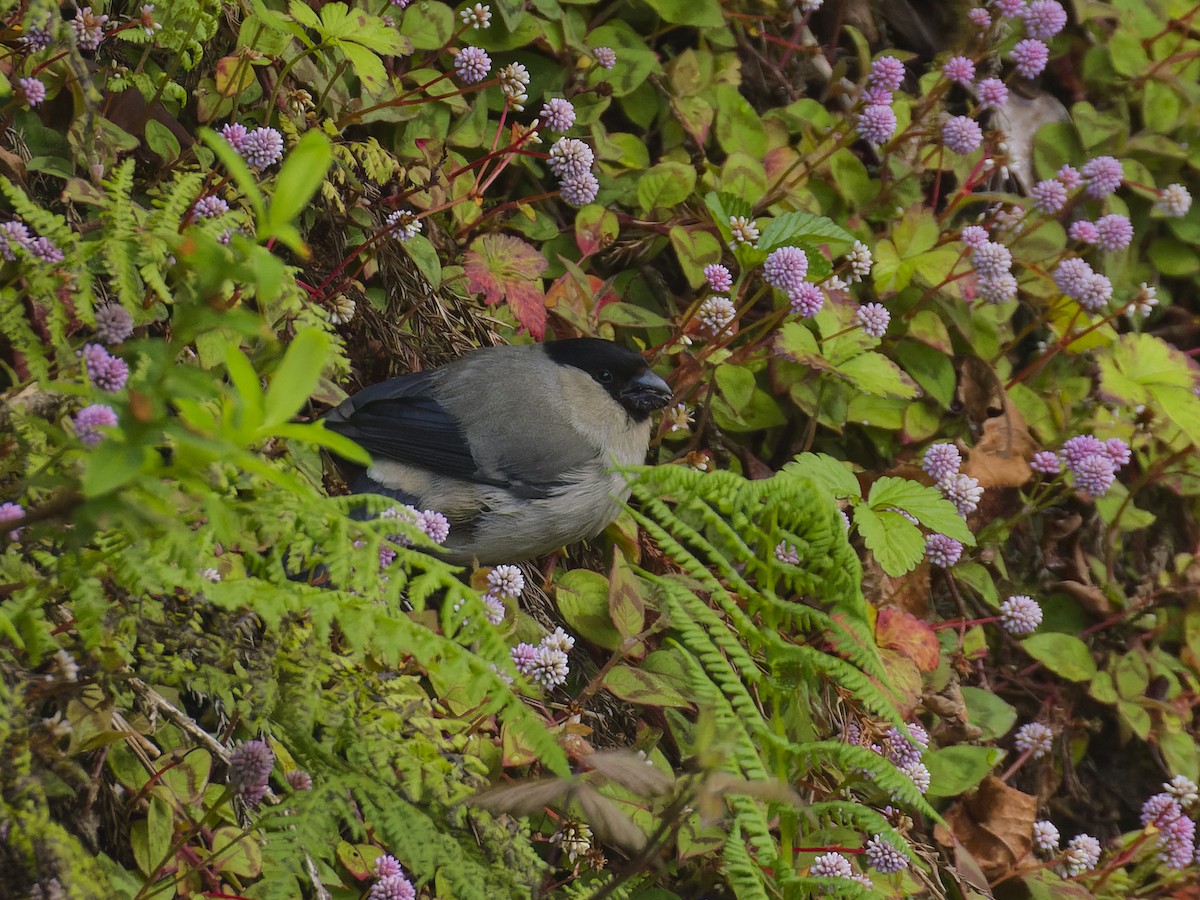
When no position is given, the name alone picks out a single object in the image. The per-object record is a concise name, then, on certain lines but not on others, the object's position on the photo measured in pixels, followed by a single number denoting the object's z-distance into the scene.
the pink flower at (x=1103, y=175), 8.28
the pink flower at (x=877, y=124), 7.76
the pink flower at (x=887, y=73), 8.10
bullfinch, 6.47
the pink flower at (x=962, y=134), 7.91
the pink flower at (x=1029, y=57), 8.41
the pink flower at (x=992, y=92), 8.16
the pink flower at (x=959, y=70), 7.99
